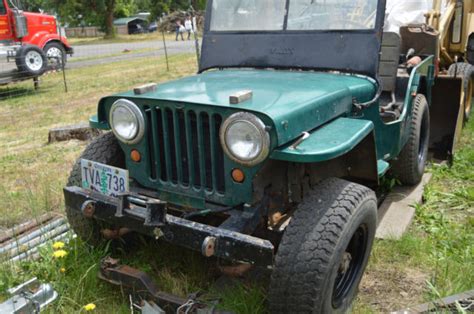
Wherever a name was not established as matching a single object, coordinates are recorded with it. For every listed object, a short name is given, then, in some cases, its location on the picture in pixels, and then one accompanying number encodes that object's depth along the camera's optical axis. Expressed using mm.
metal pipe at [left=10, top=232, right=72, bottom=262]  3393
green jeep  2467
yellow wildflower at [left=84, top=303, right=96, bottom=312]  2682
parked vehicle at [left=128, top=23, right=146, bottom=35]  48969
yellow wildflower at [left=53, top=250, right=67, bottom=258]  2973
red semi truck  12016
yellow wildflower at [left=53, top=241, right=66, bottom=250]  3153
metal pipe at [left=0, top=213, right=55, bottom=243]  3729
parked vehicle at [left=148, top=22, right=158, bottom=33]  48625
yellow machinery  5914
